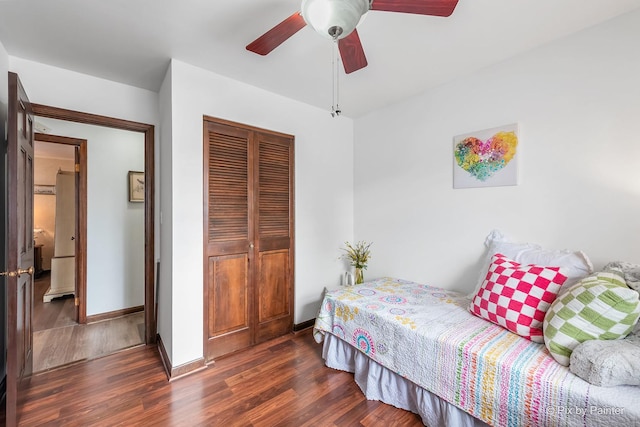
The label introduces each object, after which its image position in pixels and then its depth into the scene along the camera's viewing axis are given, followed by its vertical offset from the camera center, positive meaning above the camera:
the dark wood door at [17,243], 1.46 -0.16
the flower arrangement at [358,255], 2.99 -0.48
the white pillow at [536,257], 1.69 -0.31
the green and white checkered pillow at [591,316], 1.24 -0.49
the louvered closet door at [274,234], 2.61 -0.20
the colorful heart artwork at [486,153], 2.13 +0.50
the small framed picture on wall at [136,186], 3.43 +0.36
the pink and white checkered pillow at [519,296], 1.53 -0.51
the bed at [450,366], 1.13 -0.80
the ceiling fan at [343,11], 1.10 +0.86
